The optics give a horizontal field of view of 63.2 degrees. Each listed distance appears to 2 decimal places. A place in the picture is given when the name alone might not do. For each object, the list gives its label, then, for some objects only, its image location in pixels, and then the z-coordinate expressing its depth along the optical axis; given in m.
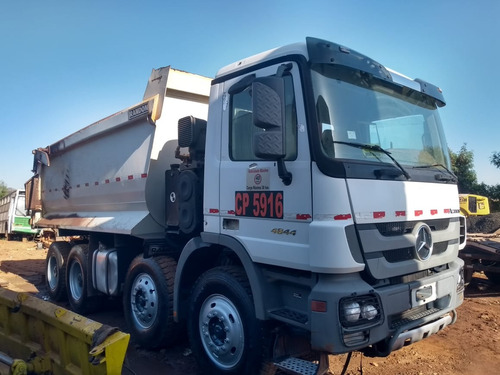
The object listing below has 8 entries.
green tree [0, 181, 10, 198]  42.51
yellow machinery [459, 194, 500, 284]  7.65
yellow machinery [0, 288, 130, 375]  3.19
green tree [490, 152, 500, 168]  28.73
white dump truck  3.09
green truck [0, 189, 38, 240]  20.05
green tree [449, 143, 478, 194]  27.69
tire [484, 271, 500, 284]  8.05
